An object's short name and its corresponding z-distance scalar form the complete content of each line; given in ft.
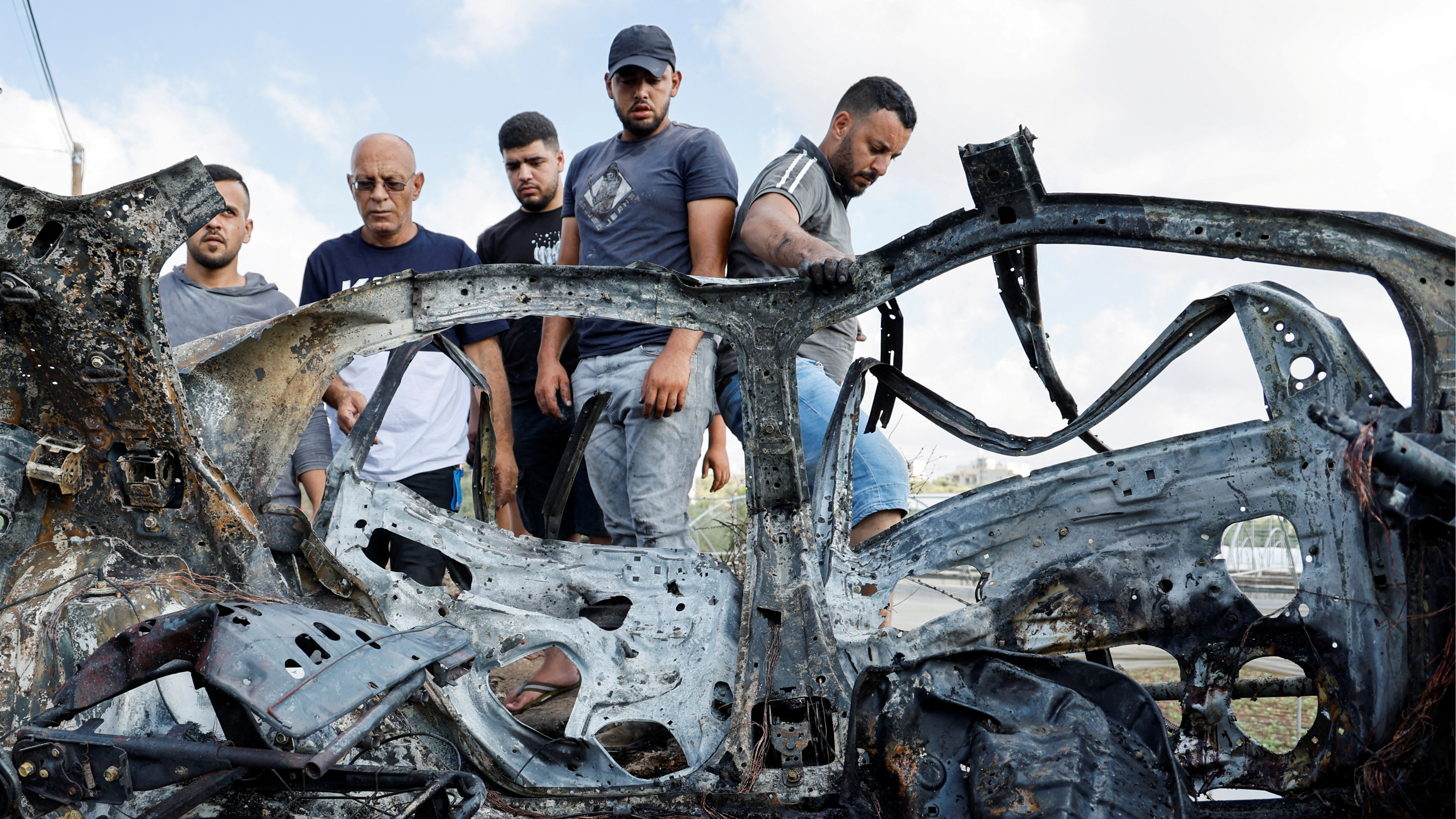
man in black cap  11.81
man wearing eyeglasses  13.98
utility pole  41.14
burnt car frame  7.53
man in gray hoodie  14.17
